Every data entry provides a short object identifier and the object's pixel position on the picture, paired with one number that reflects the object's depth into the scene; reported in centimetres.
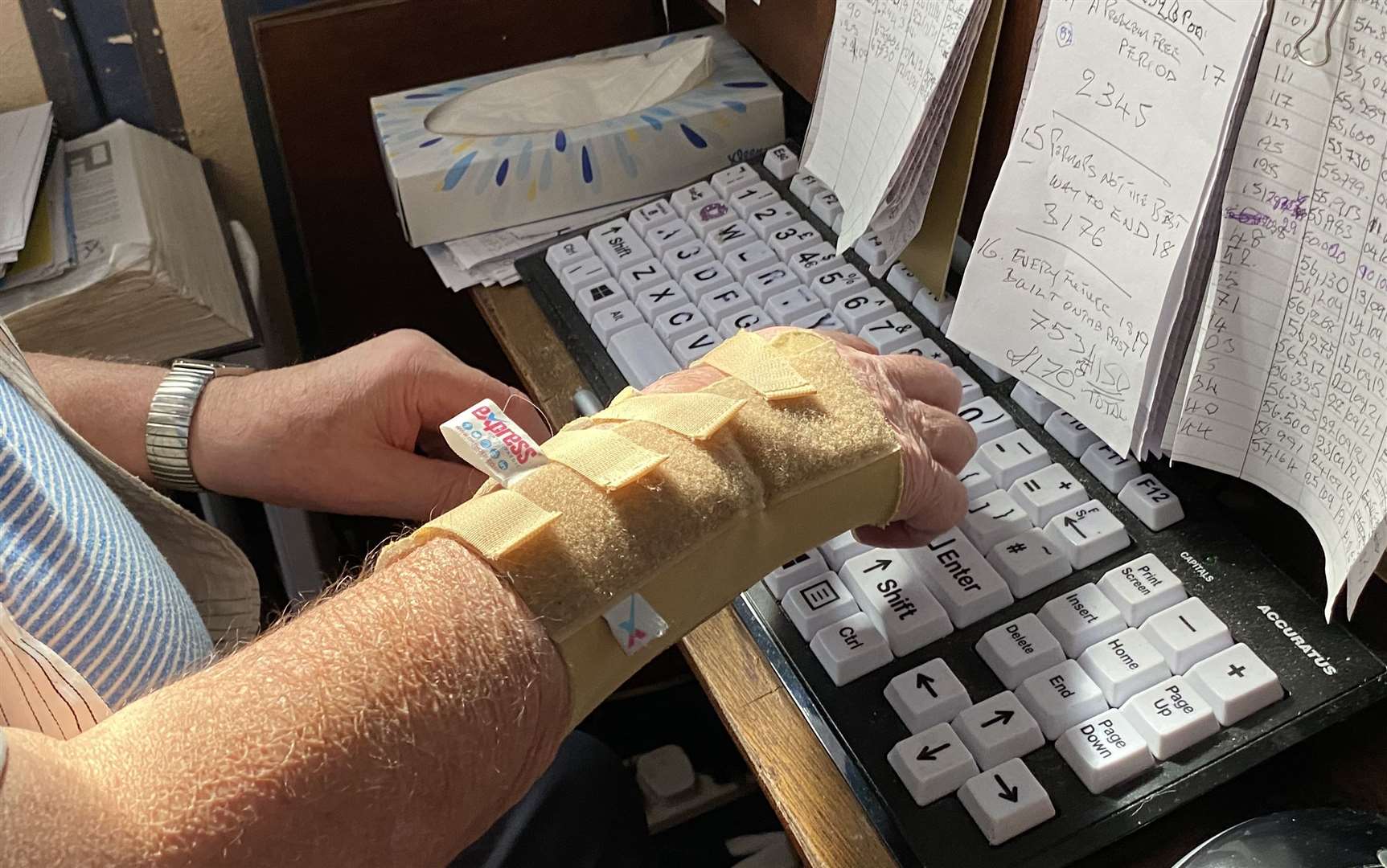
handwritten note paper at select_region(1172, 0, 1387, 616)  43
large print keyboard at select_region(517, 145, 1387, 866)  46
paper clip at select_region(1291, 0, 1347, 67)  42
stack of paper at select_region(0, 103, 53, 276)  88
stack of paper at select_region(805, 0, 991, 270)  63
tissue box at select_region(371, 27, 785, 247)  85
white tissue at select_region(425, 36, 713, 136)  90
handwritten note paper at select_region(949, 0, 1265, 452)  48
